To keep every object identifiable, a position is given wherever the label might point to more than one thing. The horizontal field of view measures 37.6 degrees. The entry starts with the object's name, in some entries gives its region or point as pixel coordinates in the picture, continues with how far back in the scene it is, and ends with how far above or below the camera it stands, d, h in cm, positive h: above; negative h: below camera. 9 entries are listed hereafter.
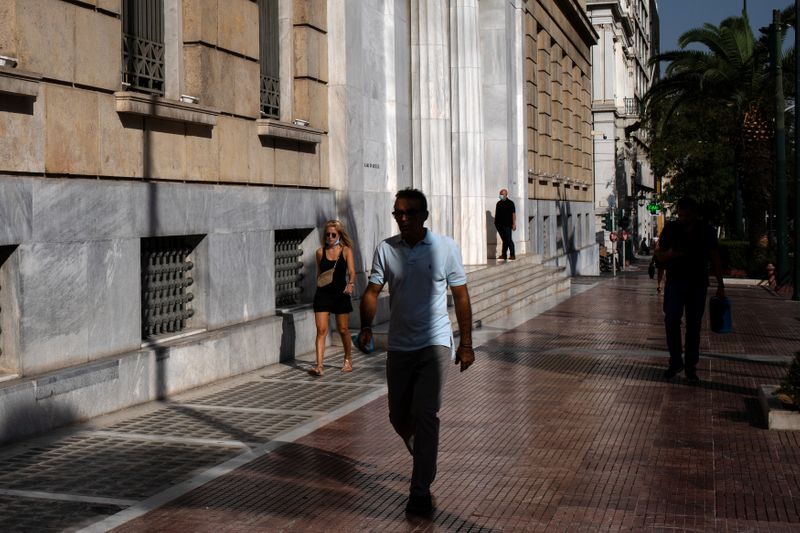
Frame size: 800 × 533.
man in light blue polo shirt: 711 -59
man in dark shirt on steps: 2770 +4
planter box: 936 -159
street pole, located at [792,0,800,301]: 2564 +50
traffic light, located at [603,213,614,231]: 5383 -16
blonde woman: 1325 -62
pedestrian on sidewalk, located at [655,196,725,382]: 1218 -50
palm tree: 3962 +459
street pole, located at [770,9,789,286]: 2964 +194
